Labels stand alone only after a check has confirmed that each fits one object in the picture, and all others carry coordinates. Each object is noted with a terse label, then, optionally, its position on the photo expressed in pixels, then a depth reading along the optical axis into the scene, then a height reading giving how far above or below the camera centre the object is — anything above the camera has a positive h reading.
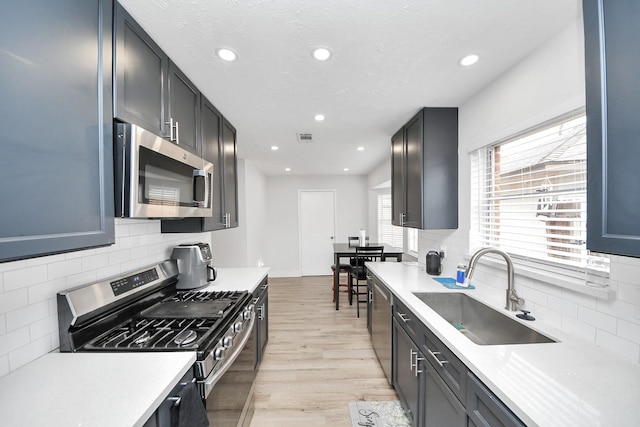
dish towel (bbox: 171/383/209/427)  0.91 -0.74
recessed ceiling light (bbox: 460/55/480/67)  1.46 +0.93
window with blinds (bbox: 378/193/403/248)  5.12 -0.19
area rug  1.76 -1.50
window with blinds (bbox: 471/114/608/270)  1.23 +0.11
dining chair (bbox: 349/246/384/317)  3.85 -0.67
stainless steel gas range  1.10 -0.59
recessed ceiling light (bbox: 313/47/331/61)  1.38 +0.92
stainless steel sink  1.33 -0.68
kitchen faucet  1.45 -0.45
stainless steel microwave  1.02 +0.19
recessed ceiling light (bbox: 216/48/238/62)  1.39 +0.93
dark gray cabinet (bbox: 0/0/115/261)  0.63 +0.27
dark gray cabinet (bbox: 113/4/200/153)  1.06 +0.68
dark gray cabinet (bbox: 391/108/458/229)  2.18 +0.41
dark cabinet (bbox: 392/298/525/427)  0.90 -0.82
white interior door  5.89 -0.36
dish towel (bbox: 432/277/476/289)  1.91 -0.57
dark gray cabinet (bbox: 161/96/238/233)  1.93 +0.41
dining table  3.81 -0.64
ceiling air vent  2.87 +0.94
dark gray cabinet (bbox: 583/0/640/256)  0.64 +0.24
